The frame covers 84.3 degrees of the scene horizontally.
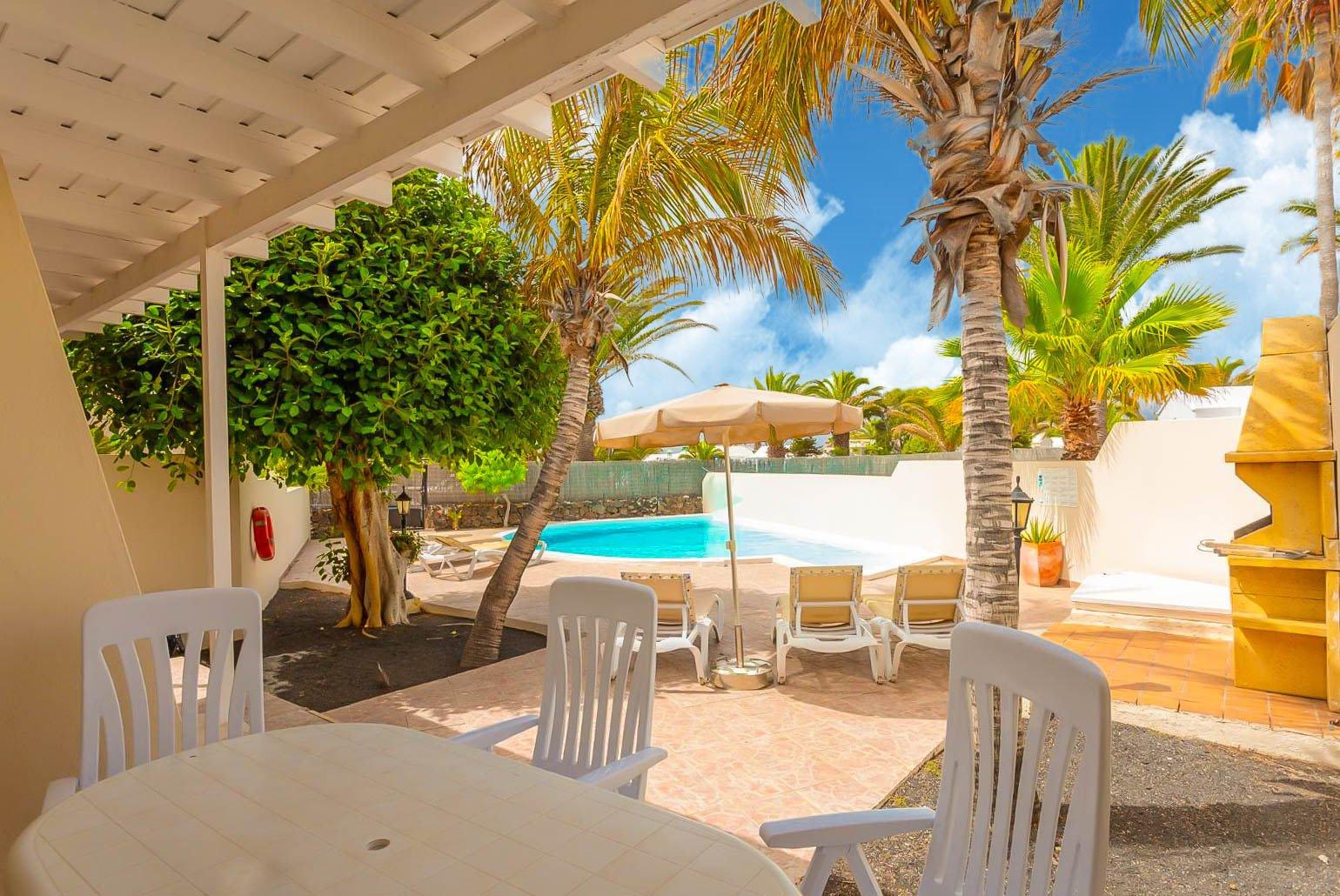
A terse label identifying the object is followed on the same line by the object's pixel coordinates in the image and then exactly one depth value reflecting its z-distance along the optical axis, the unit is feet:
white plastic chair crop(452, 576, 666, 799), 7.82
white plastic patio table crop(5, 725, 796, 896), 4.34
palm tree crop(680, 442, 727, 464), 86.12
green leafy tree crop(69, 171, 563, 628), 17.62
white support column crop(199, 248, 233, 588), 13.65
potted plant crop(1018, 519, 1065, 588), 31.40
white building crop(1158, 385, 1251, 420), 69.72
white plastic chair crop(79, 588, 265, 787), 7.39
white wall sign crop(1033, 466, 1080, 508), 31.91
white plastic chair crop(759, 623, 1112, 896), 4.17
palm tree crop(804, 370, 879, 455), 92.17
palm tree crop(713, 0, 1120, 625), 12.37
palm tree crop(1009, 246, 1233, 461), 31.45
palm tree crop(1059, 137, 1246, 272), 45.70
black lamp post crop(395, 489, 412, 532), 32.35
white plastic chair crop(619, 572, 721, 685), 19.35
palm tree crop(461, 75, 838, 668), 21.15
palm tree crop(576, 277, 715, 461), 59.31
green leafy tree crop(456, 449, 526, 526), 57.21
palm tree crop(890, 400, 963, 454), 77.10
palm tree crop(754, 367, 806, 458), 89.76
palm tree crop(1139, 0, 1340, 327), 28.35
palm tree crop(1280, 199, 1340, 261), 66.03
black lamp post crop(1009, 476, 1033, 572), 21.88
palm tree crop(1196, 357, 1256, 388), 82.52
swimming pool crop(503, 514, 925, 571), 45.20
